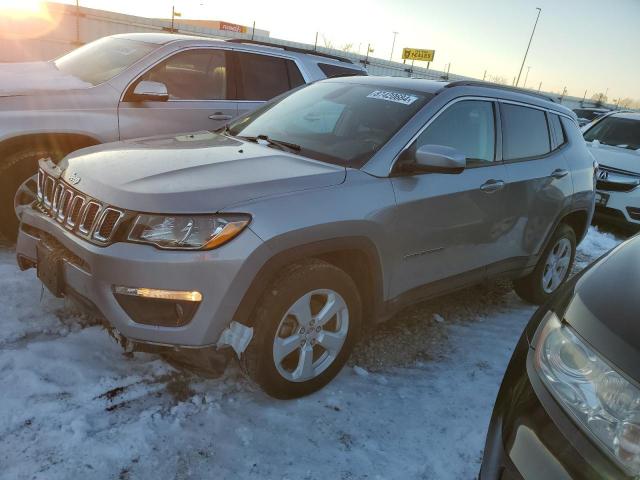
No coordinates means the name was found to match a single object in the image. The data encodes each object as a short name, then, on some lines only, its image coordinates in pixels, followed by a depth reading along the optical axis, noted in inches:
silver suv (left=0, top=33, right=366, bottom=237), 153.7
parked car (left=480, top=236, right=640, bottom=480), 51.9
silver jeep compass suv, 89.7
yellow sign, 1711.4
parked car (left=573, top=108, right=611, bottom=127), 624.7
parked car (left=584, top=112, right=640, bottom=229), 288.8
